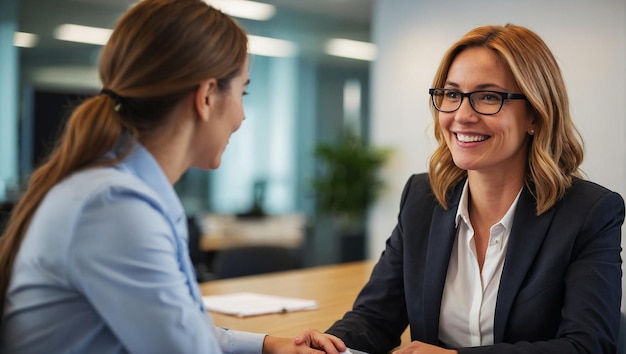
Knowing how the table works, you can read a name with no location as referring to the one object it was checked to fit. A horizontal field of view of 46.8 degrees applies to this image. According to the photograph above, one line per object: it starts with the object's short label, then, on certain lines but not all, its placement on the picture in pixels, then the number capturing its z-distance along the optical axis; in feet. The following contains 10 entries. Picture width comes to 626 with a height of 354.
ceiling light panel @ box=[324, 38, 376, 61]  30.48
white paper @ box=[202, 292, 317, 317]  8.05
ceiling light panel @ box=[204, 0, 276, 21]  26.71
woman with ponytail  3.68
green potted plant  25.67
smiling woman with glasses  5.94
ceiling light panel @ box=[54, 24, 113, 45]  23.72
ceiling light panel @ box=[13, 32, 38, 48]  23.16
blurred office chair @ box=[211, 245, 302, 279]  12.63
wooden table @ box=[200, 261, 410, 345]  7.36
